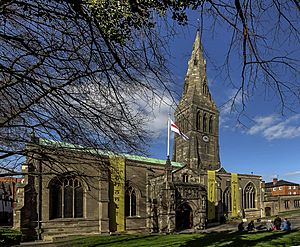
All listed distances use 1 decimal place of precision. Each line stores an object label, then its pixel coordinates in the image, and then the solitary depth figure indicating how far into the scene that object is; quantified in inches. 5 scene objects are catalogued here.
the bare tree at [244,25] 129.0
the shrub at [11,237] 775.1
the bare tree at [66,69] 143.3
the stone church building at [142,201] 1017.5
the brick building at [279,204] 2046.0
